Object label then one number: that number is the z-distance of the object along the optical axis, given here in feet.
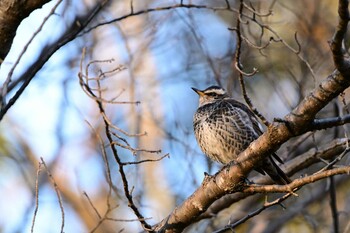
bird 40.28
